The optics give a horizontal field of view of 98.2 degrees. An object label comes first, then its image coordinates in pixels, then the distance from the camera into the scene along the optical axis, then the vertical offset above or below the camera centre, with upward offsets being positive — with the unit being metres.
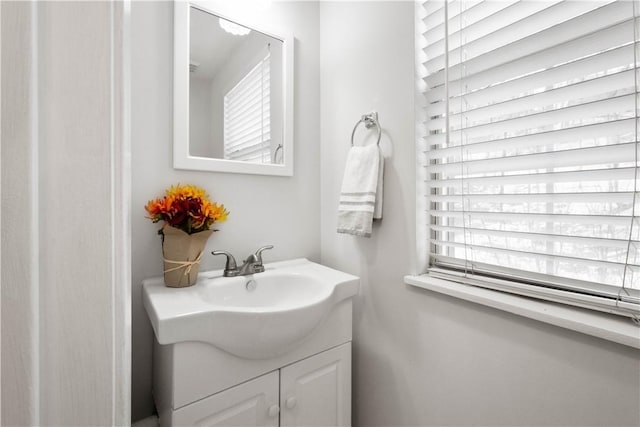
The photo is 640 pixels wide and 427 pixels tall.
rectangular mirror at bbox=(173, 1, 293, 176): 1.06 +0.50
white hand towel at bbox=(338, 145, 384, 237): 1.06 +0.08
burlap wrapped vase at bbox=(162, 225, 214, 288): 0.93 -0.14
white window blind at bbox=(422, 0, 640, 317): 0.62 +0.18
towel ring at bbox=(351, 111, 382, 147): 1.12 +0.38
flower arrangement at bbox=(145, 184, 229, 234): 0.90 +0.00
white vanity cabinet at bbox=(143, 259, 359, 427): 0.71 -0.41
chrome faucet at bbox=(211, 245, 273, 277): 1.09 -0.21
